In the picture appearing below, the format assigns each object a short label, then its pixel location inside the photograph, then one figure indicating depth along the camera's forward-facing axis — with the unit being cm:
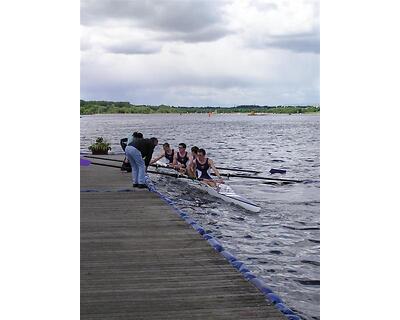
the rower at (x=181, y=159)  1045
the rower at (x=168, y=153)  1091
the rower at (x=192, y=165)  974
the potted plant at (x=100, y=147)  1491
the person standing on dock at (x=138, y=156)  791
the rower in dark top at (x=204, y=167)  967
